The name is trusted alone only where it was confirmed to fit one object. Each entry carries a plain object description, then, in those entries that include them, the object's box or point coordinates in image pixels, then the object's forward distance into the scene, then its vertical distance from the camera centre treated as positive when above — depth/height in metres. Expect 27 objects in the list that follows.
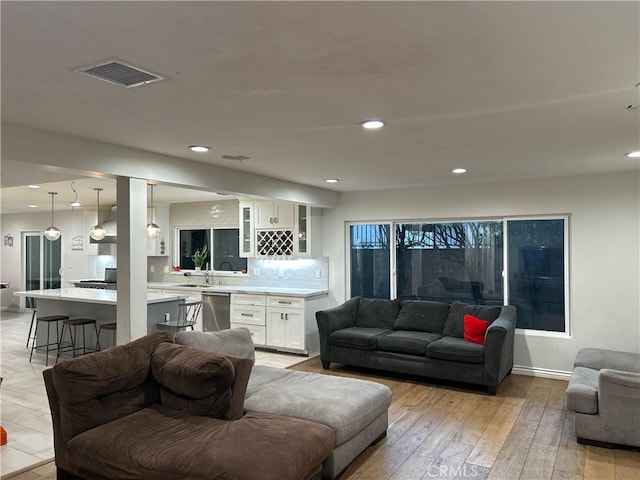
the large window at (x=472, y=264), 5.70 -0.23
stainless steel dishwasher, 7.37 -0.98
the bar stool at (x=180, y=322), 5.67 -0.91
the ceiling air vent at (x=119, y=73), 2.11 +0.83
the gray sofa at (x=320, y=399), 3.12 -1.08
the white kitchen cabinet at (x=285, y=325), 6.56 -1.09
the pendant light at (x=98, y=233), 7.40 +0.28
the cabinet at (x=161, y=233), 8.62 +0.31
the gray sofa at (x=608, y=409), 3.49 -1.25
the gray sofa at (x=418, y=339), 4.92 -1.06
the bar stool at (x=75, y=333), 5.95 -1.12
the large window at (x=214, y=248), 8.31 +0.04
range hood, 8.58 +0.38
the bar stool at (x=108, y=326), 5.66 -0.92
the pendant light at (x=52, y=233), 7.79 +0.31
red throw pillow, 5.23 -0.93
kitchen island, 5.74 -0.73
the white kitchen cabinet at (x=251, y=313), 6.90 -0.96
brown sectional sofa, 2.46 -1.06
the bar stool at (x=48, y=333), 6.16 -1.15
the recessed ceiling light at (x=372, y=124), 3.05 +0.82
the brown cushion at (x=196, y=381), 2.98 -0.85
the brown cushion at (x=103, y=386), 2.79 -0.84
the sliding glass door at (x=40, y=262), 10.78 -0.24
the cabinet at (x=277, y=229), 6.99 +0.31
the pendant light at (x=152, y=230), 6.85 +0.30
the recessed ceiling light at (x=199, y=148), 3.80 +0.84
